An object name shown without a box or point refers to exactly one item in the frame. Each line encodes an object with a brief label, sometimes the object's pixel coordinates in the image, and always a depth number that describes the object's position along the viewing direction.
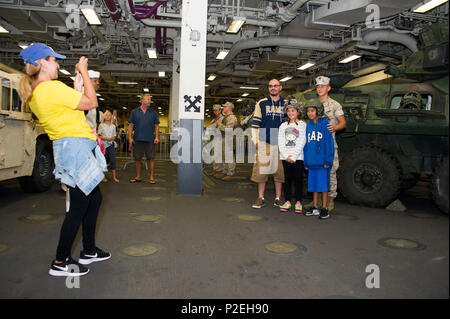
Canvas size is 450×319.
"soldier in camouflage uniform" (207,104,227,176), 9.36
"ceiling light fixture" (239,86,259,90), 23.12
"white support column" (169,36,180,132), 13.92
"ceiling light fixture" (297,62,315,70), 15.51
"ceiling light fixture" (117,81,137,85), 23.34
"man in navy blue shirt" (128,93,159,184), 7.60
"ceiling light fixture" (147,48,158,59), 13.70
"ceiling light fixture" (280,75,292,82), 18.98
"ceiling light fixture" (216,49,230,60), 13.88
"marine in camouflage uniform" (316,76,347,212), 4.82
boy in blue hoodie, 4.67
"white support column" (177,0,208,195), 6.22
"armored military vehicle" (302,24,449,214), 5.14
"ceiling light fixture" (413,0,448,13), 7.58
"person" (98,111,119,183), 7.42
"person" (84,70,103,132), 4.15
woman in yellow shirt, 2.52
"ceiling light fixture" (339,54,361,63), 13.49
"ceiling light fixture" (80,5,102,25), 9.25
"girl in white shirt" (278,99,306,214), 4.87
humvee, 5.11
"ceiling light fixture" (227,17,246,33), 10.06
